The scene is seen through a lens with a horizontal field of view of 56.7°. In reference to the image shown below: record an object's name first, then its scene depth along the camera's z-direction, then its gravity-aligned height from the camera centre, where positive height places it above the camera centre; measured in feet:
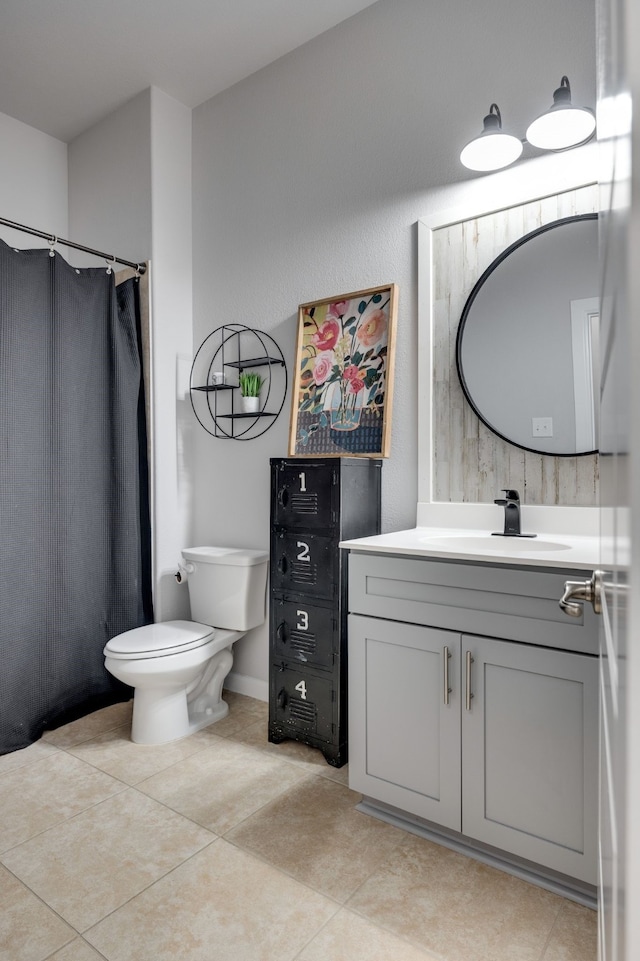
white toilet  7.43 -2.26
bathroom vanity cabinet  4.67 -2.04
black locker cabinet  6.97 -1.39
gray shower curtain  7.80 -0.18
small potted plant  8.73 +1.23
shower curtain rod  7.78 +3.26
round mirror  6.08 +1.43
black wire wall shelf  8.85 +1.45
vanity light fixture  5.71 +3.42
